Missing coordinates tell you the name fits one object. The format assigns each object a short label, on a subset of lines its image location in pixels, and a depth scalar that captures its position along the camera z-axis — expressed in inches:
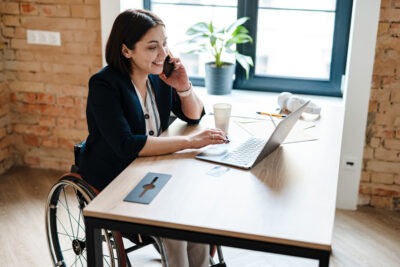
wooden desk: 55.9
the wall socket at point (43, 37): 129.5
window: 124.9
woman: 75.0
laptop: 72.0
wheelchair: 72.2
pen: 94.0
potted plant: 124.1
